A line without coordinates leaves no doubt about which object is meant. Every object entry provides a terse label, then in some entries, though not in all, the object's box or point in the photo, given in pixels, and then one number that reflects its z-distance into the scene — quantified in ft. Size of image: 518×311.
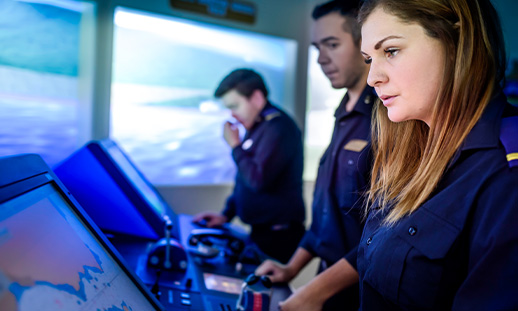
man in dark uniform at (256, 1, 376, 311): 4.21
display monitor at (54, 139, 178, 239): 5.22
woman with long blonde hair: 2.34
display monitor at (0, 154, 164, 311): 1.82
